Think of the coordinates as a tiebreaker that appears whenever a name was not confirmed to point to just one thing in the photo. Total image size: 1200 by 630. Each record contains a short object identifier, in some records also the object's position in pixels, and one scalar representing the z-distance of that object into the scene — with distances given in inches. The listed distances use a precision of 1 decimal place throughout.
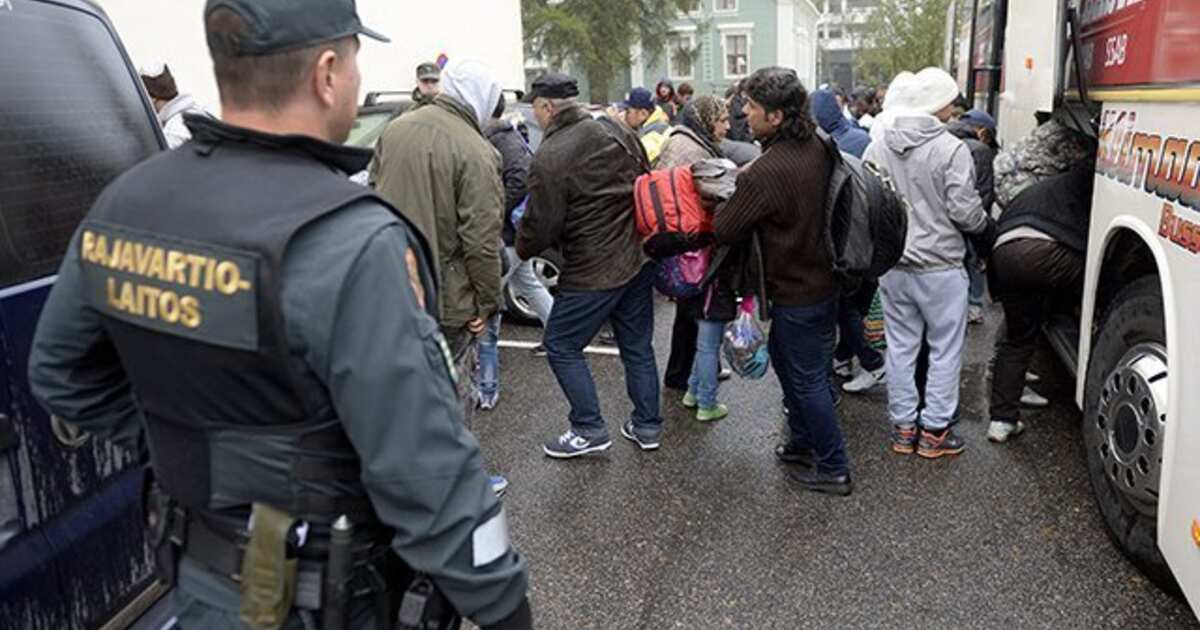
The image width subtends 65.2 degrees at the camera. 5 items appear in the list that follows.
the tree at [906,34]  1138.0
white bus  102.7
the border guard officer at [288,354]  53.4
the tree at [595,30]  1347.2
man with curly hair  143.0
